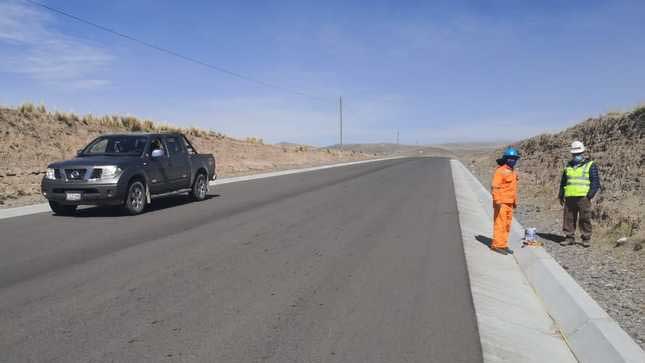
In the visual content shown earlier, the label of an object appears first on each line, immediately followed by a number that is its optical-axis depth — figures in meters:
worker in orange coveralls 8.20
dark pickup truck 11.40
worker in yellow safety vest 8.78
